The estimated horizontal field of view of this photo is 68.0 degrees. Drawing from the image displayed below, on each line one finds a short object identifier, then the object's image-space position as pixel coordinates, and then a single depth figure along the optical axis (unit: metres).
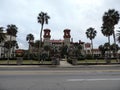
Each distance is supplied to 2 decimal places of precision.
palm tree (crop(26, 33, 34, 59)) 47.02
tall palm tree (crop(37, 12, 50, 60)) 25.66
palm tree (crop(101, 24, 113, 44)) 23.80
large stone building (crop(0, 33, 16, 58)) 42.20
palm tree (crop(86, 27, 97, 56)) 37.58
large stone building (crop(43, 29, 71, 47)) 49.95
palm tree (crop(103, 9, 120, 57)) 22.23
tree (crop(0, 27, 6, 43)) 28.50
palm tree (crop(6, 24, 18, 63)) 33.33
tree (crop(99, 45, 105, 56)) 46.60
